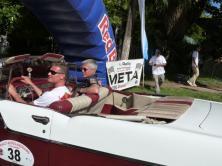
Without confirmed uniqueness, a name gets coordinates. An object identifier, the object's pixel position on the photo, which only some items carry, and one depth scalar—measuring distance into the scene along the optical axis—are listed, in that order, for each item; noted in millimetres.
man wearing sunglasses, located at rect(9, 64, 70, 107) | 5273
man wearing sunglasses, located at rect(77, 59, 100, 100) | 5914
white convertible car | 4043
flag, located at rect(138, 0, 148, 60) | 14656
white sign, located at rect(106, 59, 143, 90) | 14406
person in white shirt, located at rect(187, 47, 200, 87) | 18972
